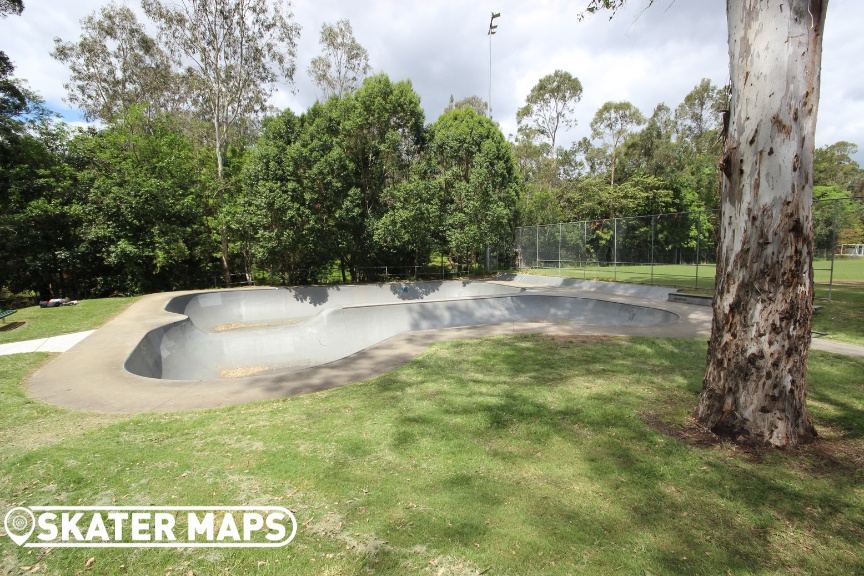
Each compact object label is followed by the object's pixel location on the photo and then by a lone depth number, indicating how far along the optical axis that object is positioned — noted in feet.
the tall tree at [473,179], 70.03
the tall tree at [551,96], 136.77
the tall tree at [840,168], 151.33
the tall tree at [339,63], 95.25
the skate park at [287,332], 19.38
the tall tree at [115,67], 84.53
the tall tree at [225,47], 66.69
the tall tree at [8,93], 51.06
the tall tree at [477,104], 147.54
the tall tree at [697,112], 137.28
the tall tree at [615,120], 129.18
